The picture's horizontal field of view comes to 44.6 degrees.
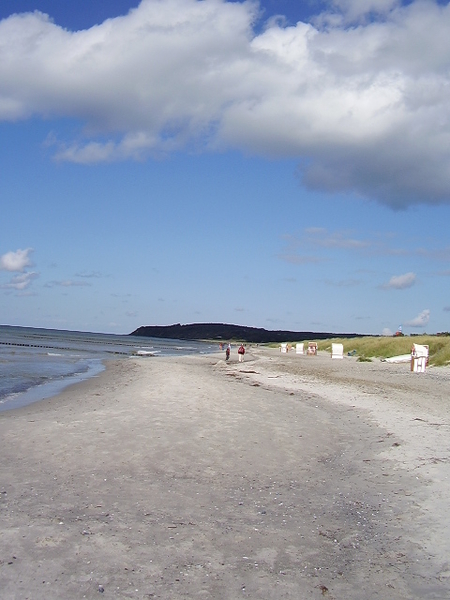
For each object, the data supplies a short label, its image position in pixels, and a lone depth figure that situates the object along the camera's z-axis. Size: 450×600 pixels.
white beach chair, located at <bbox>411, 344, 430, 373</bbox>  29.88
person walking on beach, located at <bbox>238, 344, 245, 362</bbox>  43.97
